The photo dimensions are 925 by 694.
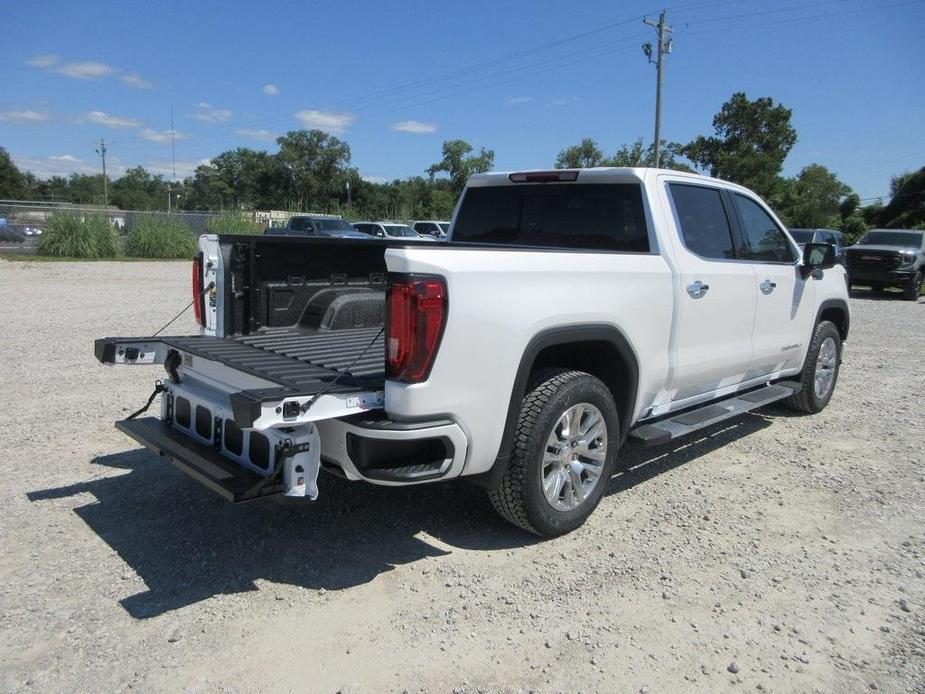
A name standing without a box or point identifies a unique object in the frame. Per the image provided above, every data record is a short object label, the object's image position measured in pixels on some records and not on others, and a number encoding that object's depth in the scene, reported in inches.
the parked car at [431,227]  1161.2
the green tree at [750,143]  1469.0
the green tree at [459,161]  2967.5
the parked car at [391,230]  1052.6
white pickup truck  125.0
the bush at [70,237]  1015.0
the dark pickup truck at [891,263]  756.0
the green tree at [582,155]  2252.8
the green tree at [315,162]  3048.7
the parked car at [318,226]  1036.5
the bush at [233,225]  1079.6
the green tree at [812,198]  1611.7
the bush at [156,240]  1087.0
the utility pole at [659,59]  1208.2
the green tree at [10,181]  2866.6
